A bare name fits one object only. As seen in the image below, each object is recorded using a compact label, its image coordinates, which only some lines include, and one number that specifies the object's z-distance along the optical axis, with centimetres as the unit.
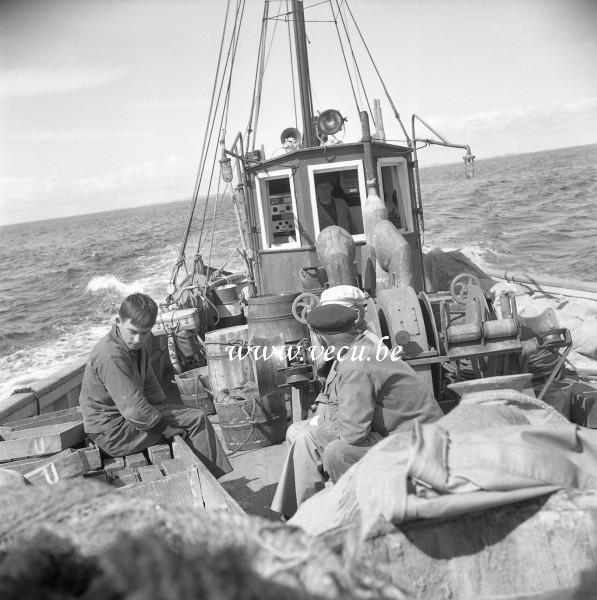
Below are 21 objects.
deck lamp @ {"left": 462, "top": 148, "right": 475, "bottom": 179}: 1044
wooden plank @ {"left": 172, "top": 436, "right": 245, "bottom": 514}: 315
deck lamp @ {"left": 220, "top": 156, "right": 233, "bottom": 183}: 920
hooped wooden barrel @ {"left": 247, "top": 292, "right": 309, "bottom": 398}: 755
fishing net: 134
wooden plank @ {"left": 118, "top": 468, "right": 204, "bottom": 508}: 347
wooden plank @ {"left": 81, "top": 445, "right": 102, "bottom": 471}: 432
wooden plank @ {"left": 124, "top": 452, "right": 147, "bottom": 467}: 435
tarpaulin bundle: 218
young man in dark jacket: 427
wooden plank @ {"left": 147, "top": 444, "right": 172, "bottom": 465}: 434
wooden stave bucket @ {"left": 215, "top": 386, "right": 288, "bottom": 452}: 653
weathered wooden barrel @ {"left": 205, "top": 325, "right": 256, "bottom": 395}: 748
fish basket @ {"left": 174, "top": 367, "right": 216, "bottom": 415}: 758
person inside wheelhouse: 1012
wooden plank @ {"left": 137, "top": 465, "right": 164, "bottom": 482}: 396
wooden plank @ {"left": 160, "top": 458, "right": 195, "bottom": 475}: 396
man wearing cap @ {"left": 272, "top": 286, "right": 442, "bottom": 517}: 355
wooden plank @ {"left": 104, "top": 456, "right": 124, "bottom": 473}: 431
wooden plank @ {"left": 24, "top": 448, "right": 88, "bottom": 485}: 386
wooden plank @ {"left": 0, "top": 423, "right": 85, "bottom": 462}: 442
